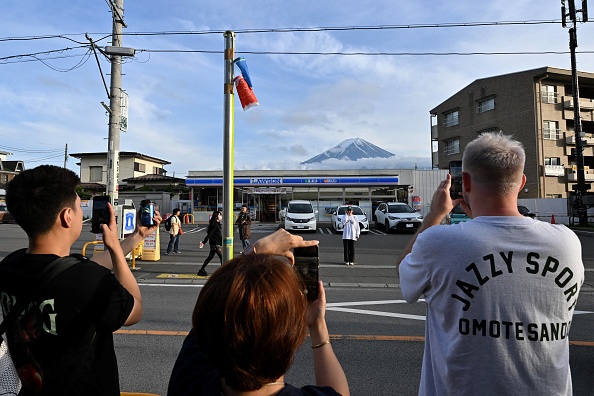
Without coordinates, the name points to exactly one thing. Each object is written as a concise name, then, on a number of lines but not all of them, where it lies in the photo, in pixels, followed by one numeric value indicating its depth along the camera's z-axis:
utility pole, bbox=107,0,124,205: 10.27
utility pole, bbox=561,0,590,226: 21.33
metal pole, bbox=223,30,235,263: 5.99
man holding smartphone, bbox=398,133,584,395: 1.47
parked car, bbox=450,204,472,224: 13.48
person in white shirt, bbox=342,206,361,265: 11.13
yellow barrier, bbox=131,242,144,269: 11.52
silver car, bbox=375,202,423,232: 20.72
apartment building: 35.09
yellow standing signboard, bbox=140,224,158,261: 11.88
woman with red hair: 1.02
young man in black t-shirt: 1.44
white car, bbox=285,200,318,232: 20.41
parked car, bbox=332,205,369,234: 20.50
